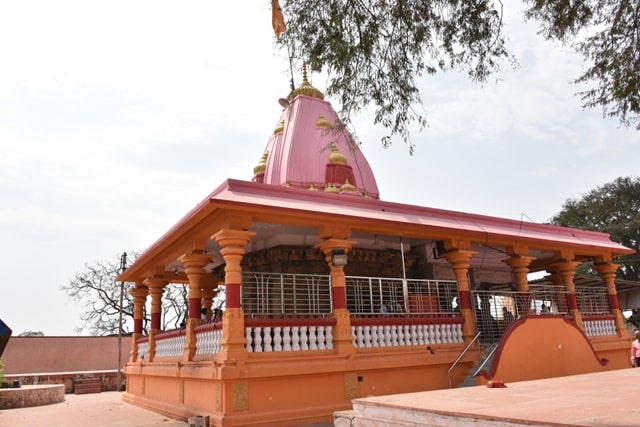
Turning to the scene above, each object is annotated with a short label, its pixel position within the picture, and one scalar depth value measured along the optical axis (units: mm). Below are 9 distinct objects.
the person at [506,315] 11188
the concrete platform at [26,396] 13711
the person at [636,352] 10977
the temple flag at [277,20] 7401
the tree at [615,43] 7176
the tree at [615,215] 32750
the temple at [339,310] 7812
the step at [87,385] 19023
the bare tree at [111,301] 30703
